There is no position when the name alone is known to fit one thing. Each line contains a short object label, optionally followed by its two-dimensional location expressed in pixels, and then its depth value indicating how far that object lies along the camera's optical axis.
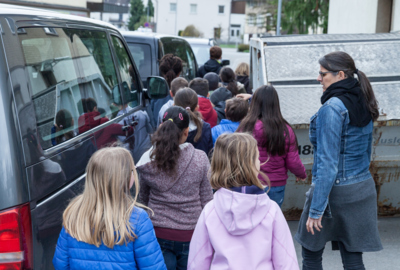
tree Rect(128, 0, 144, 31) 74.07
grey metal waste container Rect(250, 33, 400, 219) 4.66
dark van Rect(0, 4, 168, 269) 2.04
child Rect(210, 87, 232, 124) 6.12
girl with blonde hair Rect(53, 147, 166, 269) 2.18
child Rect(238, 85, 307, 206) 3.88
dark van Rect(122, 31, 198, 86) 8.03
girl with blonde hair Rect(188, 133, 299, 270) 2.30
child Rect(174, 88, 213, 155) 4.23
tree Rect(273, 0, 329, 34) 16.72
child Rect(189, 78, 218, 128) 5.47
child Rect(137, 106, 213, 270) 3.06
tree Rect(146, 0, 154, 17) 74.14
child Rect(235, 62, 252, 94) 8.58
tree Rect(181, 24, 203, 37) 50.42
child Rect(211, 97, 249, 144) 4.54
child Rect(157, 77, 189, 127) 5.82
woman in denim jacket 3.09
